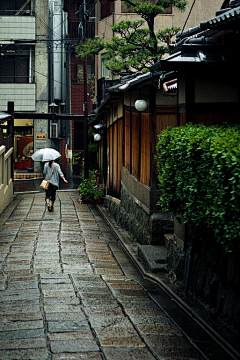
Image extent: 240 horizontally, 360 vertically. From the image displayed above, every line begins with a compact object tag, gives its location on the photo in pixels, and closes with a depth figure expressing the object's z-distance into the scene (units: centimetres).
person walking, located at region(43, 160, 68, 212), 2117
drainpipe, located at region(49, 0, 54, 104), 4034
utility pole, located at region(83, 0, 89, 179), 2816
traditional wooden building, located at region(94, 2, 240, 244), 983
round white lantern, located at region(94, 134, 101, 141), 2898
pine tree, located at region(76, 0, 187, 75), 2428
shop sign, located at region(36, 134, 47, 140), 4034
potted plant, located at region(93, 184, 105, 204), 2486
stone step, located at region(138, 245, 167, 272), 1156
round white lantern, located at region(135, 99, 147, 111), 1397
